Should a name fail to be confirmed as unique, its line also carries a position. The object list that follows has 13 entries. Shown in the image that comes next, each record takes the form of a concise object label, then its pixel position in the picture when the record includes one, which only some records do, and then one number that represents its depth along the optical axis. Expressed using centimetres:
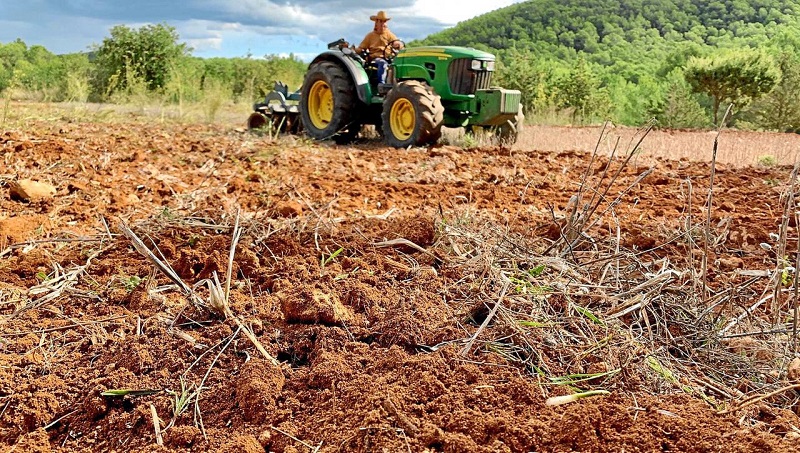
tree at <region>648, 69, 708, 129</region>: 1997
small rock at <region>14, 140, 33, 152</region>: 645
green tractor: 952
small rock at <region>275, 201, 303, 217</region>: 426
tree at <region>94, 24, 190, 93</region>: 2017
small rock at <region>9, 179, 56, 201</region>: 494
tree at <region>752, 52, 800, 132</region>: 1847
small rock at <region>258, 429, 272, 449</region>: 190
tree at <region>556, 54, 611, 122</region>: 2014
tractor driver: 1105
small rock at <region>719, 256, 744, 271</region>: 383
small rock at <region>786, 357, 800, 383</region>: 231
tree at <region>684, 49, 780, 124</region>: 2006
